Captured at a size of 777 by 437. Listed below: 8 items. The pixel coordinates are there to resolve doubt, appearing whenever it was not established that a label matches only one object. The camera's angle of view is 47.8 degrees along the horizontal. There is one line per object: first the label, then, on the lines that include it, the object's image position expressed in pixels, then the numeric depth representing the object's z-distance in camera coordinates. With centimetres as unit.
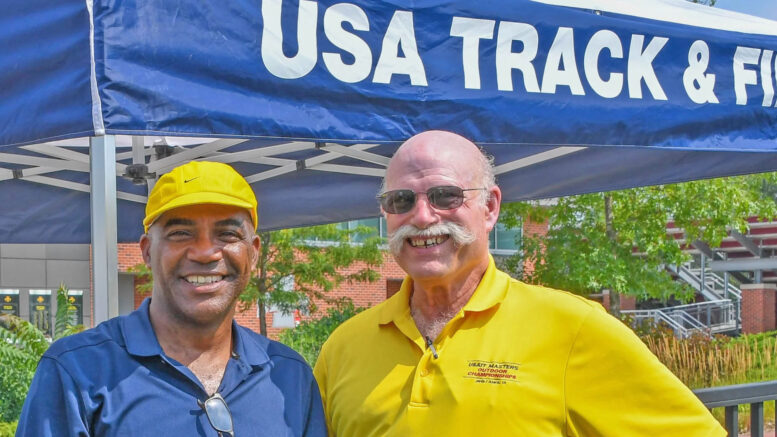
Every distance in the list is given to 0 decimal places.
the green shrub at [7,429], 571
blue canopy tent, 252
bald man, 242
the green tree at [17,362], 623
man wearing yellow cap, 212
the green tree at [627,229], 1547
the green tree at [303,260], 1528
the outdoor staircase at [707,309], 2814
